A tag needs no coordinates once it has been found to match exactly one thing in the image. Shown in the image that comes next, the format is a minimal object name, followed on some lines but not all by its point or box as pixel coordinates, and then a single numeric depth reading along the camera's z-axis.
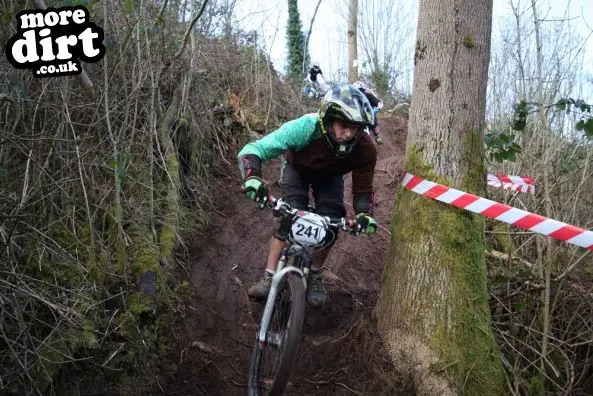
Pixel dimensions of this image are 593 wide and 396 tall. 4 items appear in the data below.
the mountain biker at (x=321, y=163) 3.05
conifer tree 17.25
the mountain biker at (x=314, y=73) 9.49
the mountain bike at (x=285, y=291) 2.69
